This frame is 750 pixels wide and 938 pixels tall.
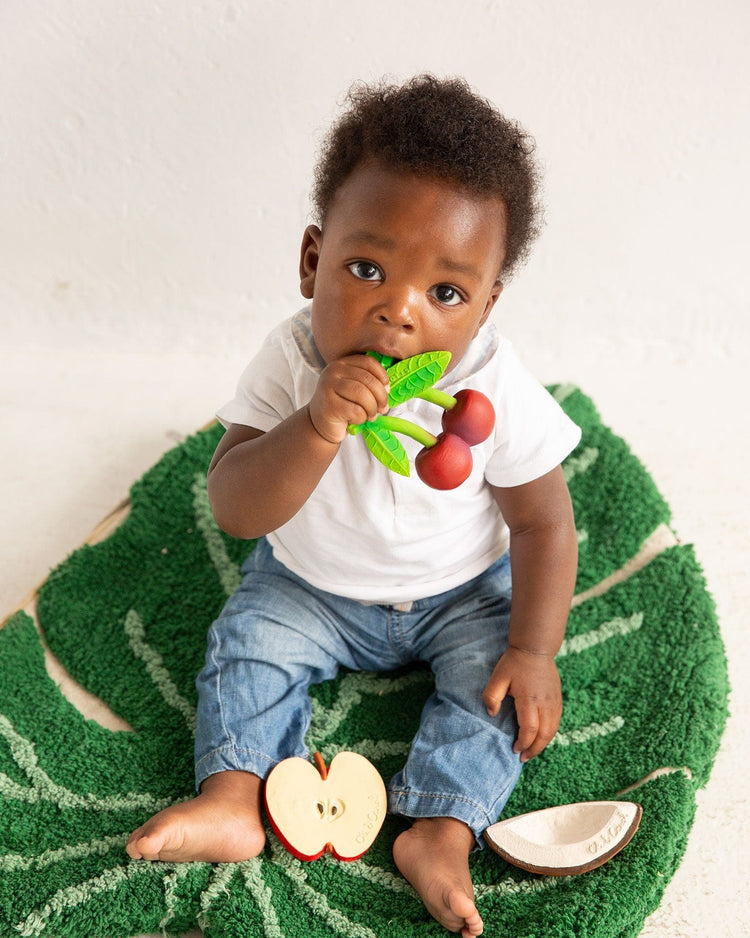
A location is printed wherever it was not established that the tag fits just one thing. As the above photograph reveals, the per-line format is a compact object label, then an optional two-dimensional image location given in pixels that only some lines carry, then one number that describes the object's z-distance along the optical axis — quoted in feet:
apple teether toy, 3.30
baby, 2.88
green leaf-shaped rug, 3.12
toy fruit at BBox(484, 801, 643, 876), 3.22
